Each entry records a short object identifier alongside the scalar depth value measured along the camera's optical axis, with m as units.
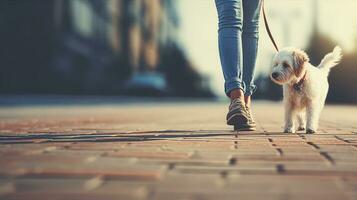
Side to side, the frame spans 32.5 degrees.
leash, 6.58
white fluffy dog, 5.75
